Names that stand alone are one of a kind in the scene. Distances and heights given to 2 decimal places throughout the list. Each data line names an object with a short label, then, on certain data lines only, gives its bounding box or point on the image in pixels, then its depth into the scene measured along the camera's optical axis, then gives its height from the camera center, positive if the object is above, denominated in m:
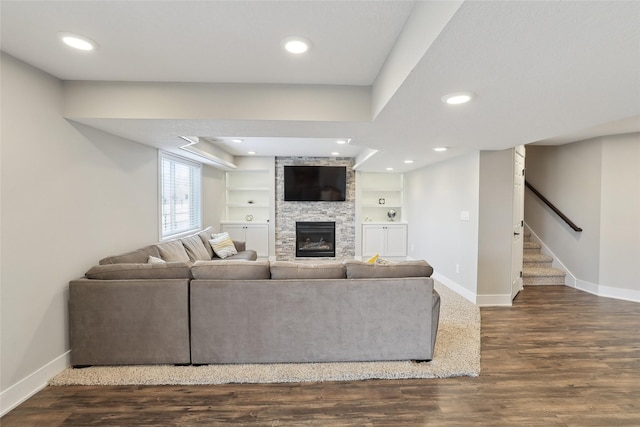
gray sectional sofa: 2.28 -0.91
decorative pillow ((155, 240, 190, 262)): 3.40 -0.57
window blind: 4.20 +0.21
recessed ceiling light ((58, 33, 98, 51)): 1.66 +1.04
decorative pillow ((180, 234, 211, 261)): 4.00 -0.61
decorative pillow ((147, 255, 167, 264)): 2.91 -0.56
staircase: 4.67 -1.05
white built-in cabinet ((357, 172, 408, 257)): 6.50 -0.15
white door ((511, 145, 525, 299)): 3.90 -0.15
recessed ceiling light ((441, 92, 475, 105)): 1.77 +0.74
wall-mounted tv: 6.34 +0.59
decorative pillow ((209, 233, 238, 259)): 4.63 -0.65
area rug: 2.15 -1.34
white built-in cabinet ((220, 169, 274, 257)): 6.36 +0.04
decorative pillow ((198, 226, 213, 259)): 4.57 -0.55
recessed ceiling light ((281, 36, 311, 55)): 1.66 +1.02
